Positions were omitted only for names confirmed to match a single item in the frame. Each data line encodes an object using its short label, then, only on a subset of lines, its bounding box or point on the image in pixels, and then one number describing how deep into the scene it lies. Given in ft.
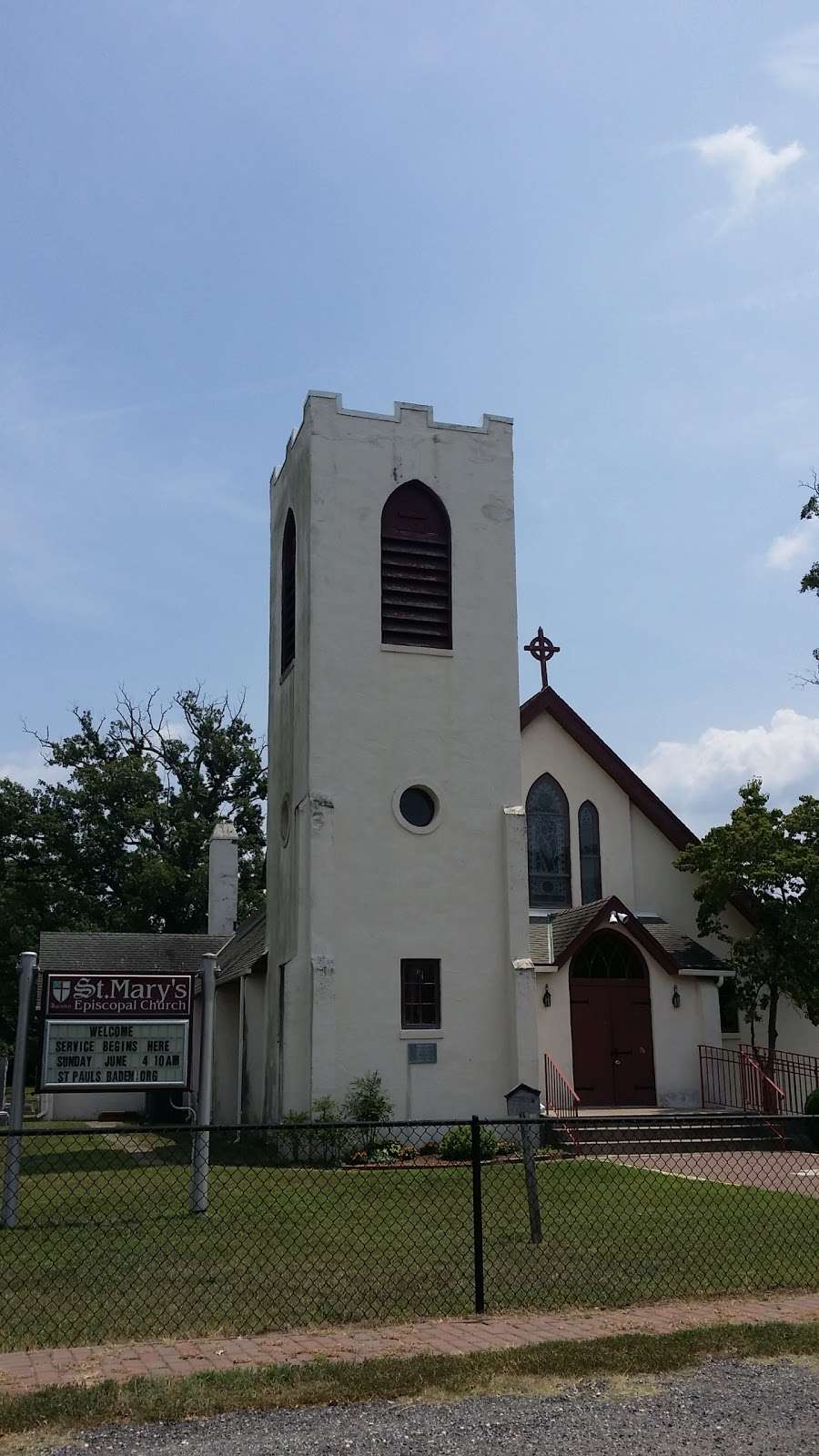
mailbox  36.11
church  62.69
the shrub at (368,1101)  60.18
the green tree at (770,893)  72.43
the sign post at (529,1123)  31.27
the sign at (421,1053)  62.34
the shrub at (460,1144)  56.59
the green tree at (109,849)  137.69
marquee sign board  42.29
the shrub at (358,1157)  57.88
